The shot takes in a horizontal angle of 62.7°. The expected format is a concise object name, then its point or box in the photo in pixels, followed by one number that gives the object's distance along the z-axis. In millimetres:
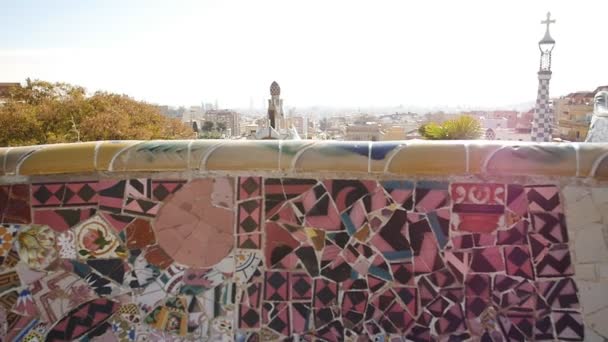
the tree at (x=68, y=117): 12609
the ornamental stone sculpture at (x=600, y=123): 3254
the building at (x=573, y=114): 29703
